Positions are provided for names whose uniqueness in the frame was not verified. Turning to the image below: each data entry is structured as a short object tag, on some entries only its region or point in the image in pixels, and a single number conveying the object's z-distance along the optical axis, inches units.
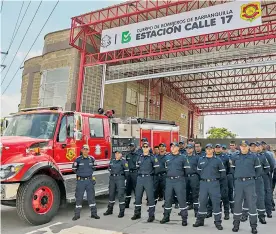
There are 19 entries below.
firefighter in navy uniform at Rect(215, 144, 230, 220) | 261.1
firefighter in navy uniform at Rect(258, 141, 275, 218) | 271.4
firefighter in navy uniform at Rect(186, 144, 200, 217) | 283.1
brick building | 642.2
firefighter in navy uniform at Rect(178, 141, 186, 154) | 350.1
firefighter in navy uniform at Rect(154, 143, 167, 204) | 303.6
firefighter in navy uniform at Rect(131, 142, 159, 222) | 247.9
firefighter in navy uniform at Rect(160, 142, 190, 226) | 237.9
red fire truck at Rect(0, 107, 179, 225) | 217.2
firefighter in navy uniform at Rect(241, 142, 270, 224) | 248.8
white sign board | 469.1
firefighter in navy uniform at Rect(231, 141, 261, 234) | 219.3
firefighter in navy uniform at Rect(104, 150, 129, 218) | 265.4
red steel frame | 572.1
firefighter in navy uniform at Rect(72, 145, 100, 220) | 247.3
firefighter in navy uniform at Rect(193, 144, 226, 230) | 227.1
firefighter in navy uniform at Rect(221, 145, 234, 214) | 280.1
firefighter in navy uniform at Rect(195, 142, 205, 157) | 325.9
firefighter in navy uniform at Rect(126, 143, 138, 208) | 300.5
